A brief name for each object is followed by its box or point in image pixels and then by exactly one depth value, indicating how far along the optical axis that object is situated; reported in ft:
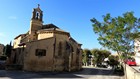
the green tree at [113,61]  109.74
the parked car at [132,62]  62.95
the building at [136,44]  39.52
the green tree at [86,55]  117.45
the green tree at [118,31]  37.92
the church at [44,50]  51.72
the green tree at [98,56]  109.73
